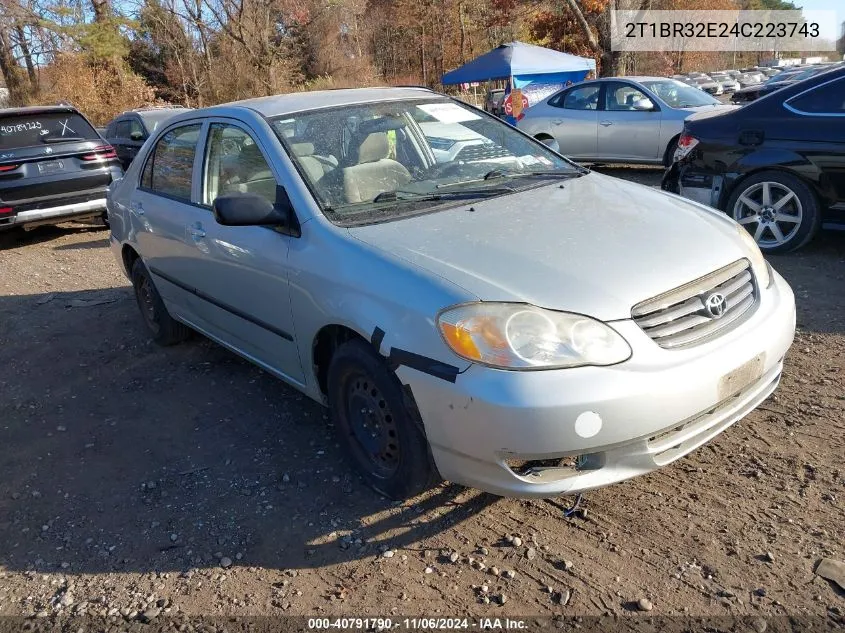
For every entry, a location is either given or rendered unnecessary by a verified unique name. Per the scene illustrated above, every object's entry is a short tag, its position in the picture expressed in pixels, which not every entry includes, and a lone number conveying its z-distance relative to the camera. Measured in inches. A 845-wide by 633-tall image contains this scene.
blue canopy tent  733.3
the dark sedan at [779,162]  220.5
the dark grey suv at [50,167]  354.3
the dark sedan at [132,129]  471.2
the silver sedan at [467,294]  97.3
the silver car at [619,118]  403.9
